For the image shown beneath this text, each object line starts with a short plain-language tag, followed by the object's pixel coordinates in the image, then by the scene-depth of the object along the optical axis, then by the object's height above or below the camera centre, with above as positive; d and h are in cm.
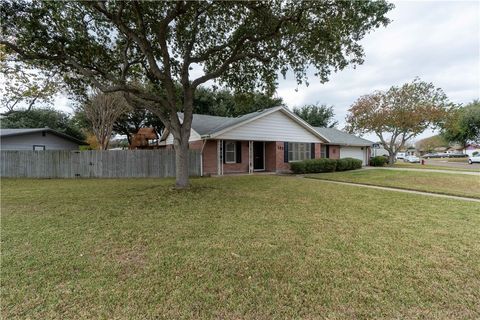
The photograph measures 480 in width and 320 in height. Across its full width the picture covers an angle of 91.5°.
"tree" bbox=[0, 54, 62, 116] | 1274 +435
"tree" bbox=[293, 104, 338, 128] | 3528 +646
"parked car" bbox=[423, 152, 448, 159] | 6068 -42
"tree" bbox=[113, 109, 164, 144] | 2855 +459
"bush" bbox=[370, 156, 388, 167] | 2380 -59
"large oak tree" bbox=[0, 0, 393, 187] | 732 +435
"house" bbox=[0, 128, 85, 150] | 1798 +175
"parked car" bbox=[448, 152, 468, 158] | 5295 -24
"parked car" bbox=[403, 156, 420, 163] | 4003 -77
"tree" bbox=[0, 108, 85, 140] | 2922 +500
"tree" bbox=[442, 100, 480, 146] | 3897 +489
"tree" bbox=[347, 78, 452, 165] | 2302 +465
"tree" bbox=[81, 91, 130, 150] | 2067 +437
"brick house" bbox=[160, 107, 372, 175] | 1492 +114
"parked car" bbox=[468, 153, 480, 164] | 3060 -68
